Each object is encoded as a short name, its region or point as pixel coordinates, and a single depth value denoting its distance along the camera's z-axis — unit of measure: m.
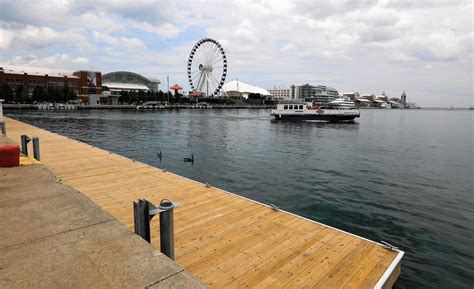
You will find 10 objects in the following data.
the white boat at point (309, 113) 68.50
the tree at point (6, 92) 107.36
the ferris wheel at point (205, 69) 114.56
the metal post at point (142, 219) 4.69
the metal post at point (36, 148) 13.36
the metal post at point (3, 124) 21.52
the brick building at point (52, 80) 122.50
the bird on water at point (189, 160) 22.24
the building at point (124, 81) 175.30
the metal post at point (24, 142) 14.17
